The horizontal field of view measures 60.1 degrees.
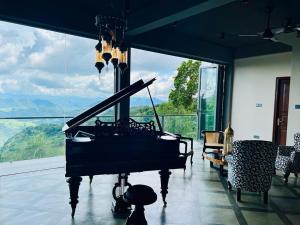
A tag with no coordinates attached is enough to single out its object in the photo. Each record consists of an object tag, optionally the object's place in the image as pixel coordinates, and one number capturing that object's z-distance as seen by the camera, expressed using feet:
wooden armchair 19.92
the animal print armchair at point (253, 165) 11.64
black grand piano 8.81
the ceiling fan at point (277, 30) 13.32
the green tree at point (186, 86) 30.71
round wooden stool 7.45
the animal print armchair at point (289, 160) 15.24
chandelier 9.42
